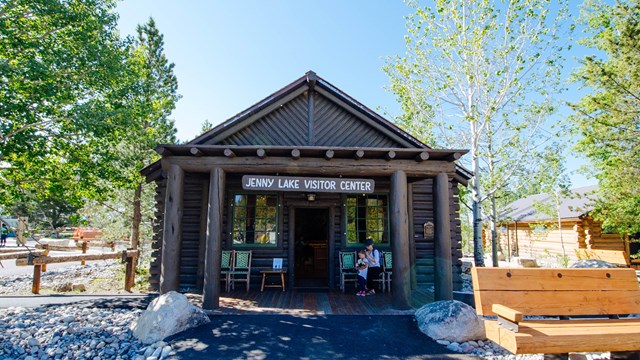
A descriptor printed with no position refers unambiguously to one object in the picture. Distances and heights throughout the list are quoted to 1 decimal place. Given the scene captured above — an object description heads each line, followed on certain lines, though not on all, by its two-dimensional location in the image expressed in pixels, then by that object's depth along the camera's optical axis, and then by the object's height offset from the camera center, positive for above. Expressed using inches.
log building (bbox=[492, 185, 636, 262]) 698.8 -12.8
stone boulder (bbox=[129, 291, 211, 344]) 207.2 -61.9
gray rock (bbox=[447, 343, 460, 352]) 194.1 -71.0
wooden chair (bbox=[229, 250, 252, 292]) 358.9 -44.2
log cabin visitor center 357.7 +23.5
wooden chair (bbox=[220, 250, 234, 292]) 362.6 -41.1
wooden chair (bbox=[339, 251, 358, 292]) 360.5 -46.4
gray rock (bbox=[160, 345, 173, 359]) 181.3 -70.7
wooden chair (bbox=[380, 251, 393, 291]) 359.6 -48.0
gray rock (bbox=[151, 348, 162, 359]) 182.5 -71.7
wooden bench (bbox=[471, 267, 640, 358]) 134.8 -30.2
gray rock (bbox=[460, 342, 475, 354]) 193.4 -71.4
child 335.3 -45.4
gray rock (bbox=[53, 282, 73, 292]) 376.9 -74.1
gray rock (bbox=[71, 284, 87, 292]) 388.6 -76.1
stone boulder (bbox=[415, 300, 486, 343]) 208.2 -62.5
